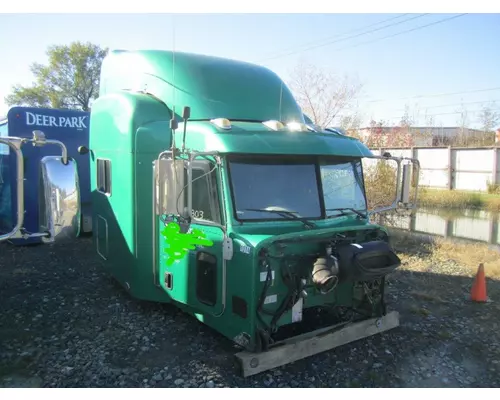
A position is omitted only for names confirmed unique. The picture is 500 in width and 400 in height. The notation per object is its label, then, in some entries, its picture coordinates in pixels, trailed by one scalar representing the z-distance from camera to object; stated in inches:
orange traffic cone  254.5
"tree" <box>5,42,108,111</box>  1384.1
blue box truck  360.5
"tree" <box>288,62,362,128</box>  748.0
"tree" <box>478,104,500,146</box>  1111.2
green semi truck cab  161.0
